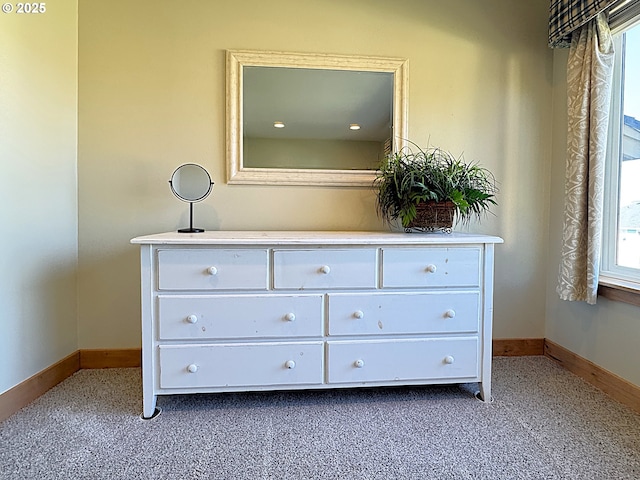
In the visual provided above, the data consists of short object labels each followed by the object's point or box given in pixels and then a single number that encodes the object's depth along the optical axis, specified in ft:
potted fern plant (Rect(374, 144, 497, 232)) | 5.91
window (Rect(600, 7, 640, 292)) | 5.72
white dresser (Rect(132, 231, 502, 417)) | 5.09
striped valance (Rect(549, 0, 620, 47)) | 5.68
